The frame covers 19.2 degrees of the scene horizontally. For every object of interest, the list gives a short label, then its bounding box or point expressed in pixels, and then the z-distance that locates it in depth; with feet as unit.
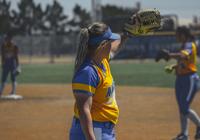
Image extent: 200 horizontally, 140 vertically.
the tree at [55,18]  295.48
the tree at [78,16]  311.02
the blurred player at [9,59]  58.85
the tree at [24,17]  269.85
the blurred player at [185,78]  33.53
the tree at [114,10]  291.38
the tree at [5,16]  246.68
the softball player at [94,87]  16.92
